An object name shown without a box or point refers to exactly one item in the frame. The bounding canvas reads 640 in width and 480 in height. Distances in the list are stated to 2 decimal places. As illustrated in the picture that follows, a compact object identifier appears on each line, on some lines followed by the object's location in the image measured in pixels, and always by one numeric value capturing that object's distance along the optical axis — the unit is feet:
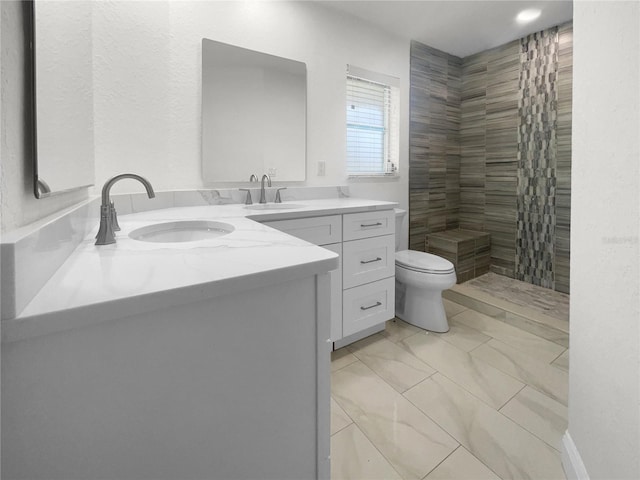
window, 8.43
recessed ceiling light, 8.06
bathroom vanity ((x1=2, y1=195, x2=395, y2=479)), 1.46
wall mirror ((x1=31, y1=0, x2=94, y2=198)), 1.96
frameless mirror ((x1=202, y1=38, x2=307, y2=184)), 6.29
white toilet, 6.97
